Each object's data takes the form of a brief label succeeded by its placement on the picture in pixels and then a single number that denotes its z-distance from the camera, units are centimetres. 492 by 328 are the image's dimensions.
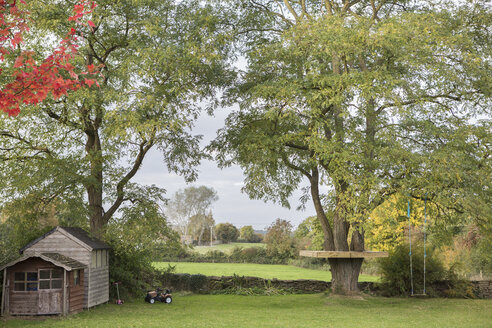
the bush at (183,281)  2269
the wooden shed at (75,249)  1558
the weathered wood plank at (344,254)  1712
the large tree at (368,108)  1543
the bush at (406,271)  2069
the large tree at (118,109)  1670
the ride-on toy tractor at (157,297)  1819
